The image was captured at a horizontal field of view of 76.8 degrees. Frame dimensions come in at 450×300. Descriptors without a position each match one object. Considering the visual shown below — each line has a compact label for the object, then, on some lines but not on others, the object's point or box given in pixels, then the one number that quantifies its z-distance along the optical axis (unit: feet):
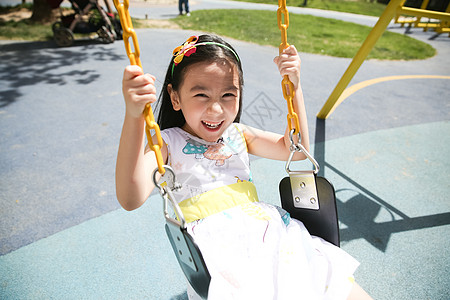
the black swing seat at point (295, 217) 2.57
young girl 2.97
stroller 17.81
